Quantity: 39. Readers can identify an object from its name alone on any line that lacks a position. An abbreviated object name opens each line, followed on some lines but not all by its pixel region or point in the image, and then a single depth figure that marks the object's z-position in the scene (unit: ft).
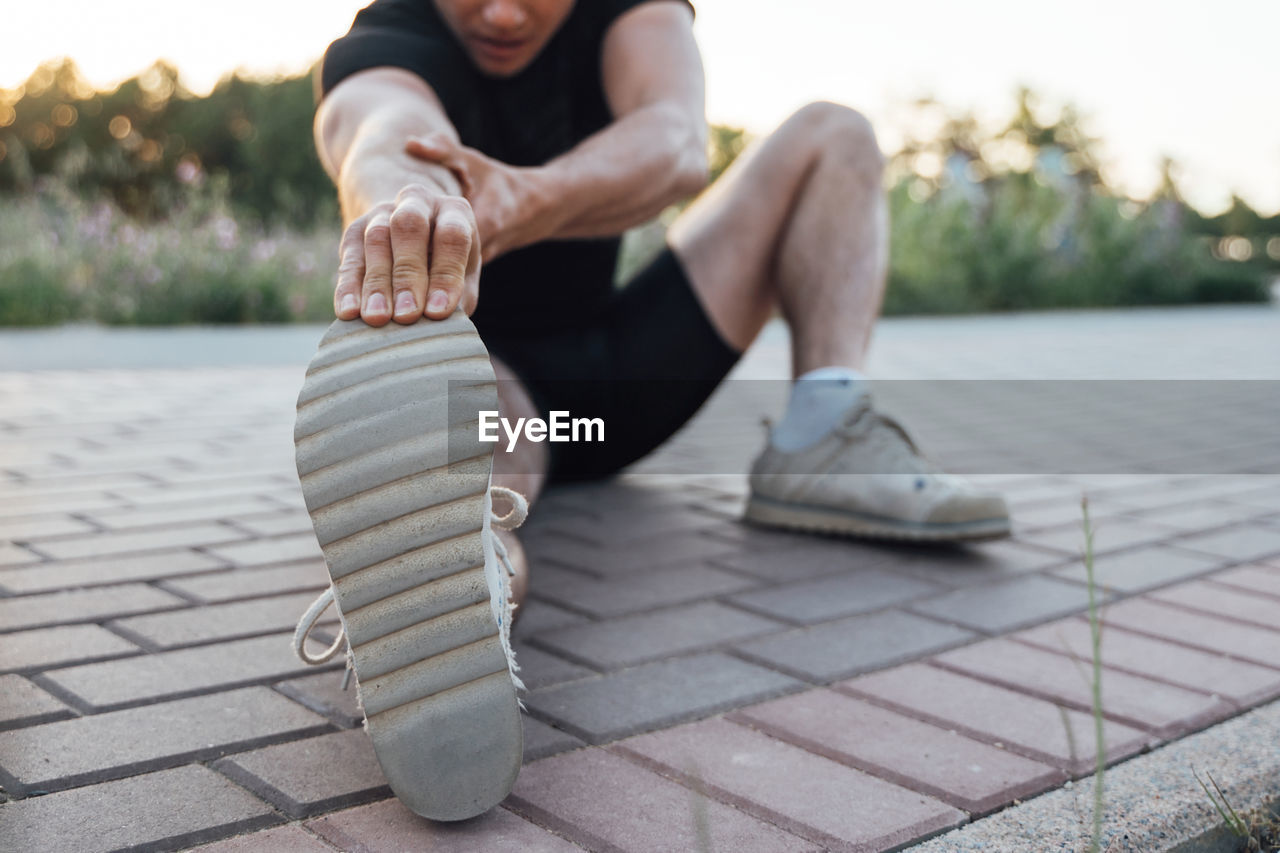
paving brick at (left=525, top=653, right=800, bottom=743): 4.33
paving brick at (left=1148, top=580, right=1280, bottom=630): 5.78
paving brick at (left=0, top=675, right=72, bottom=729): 4.13
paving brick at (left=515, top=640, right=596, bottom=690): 4.74
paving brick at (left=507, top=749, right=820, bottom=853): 3.42
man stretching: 3.42
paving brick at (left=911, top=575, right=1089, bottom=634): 5.69
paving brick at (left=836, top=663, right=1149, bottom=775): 4.14
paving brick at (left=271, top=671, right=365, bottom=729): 4.28
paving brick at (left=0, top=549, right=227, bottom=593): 5.81
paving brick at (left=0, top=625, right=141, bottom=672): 4.71
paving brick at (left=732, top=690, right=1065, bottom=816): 3.82
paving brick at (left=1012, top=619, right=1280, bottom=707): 4.77
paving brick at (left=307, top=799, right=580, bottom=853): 3.35
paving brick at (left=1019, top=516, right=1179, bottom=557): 7.18
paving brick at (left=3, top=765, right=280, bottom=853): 3.30
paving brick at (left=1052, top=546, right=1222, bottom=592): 6.40
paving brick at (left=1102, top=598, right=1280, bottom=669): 5.26
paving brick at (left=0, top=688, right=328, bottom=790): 3.75
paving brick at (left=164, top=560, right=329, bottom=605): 5.79
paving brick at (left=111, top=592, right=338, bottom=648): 5.13
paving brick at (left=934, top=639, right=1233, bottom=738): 4.43
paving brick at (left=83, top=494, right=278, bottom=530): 7.16
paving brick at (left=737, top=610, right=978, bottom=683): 5.01
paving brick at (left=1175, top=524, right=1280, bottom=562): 7.06
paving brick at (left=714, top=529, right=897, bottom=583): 6.49
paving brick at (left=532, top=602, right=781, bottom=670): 5.09
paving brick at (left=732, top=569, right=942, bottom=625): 5.76
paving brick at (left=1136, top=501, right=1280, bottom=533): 7.82
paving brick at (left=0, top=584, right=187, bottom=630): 5.25
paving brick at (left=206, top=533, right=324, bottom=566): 6.44
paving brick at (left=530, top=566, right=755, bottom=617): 5.82
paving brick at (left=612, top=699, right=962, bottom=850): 3.52
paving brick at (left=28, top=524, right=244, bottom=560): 6.43
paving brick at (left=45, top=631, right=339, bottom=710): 4.44
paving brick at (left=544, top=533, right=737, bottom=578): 6.52
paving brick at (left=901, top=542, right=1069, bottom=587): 6.48
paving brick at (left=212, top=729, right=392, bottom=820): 3.61
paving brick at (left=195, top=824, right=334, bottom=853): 3.29
